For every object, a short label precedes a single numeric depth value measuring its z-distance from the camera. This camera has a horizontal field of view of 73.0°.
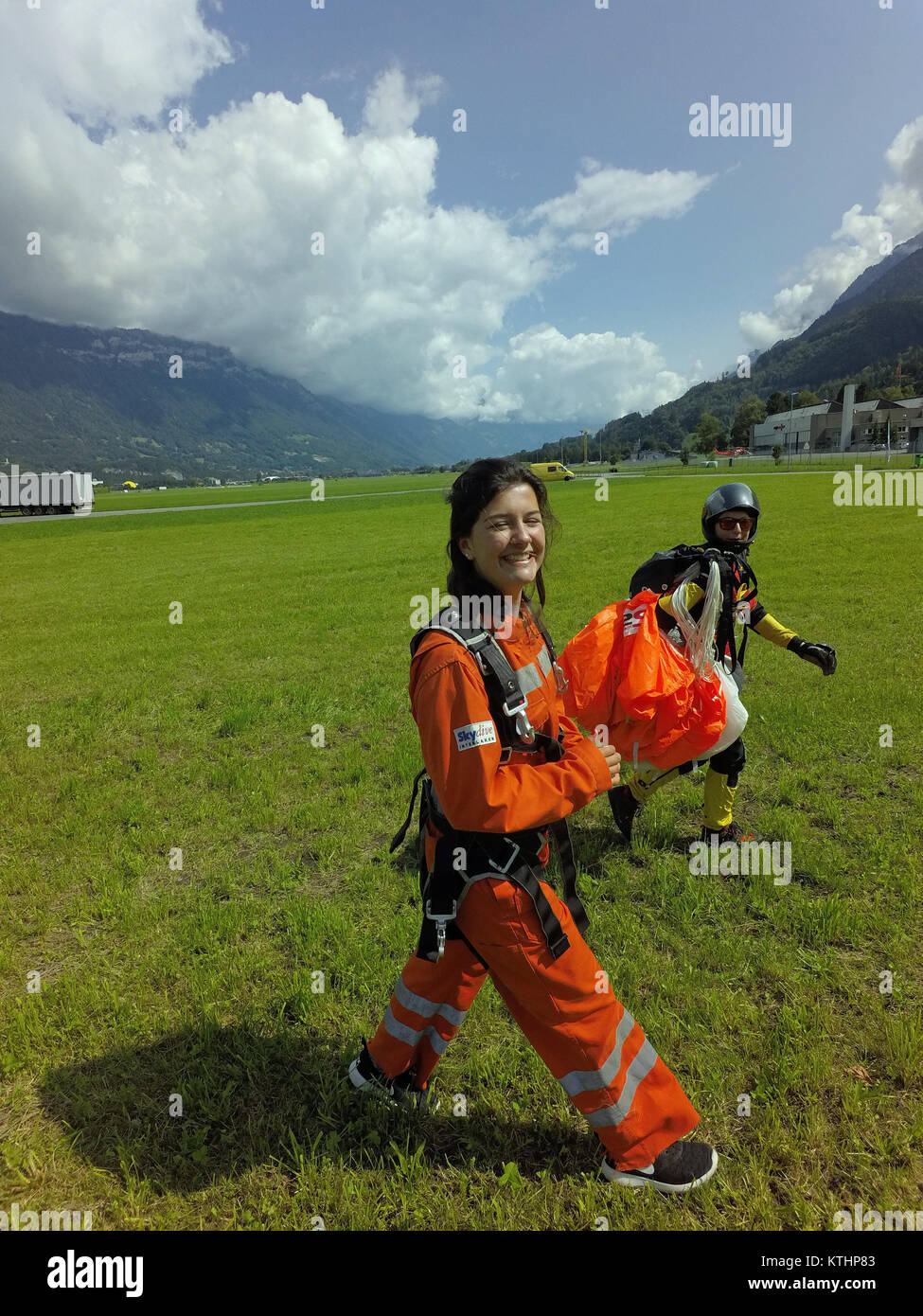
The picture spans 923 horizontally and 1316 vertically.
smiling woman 2.22
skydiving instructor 4.71
